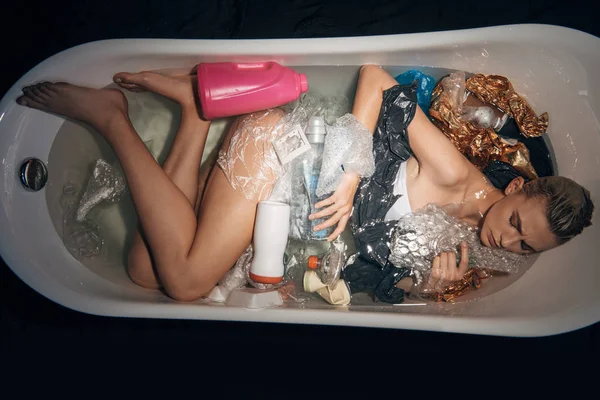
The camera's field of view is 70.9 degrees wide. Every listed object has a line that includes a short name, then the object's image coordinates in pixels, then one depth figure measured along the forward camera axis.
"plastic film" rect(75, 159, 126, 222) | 1.20
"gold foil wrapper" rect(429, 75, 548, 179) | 1.13
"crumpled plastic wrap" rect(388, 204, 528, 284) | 1.10
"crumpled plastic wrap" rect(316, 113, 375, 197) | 1.04
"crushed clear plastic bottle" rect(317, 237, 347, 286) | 1.15
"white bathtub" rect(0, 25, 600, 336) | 1.04
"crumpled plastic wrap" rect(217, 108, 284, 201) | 1.05
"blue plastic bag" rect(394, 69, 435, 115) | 1.14
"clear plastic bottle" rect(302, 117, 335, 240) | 1.10
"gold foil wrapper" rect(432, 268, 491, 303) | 1.16
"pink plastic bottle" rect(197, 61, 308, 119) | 1.00
